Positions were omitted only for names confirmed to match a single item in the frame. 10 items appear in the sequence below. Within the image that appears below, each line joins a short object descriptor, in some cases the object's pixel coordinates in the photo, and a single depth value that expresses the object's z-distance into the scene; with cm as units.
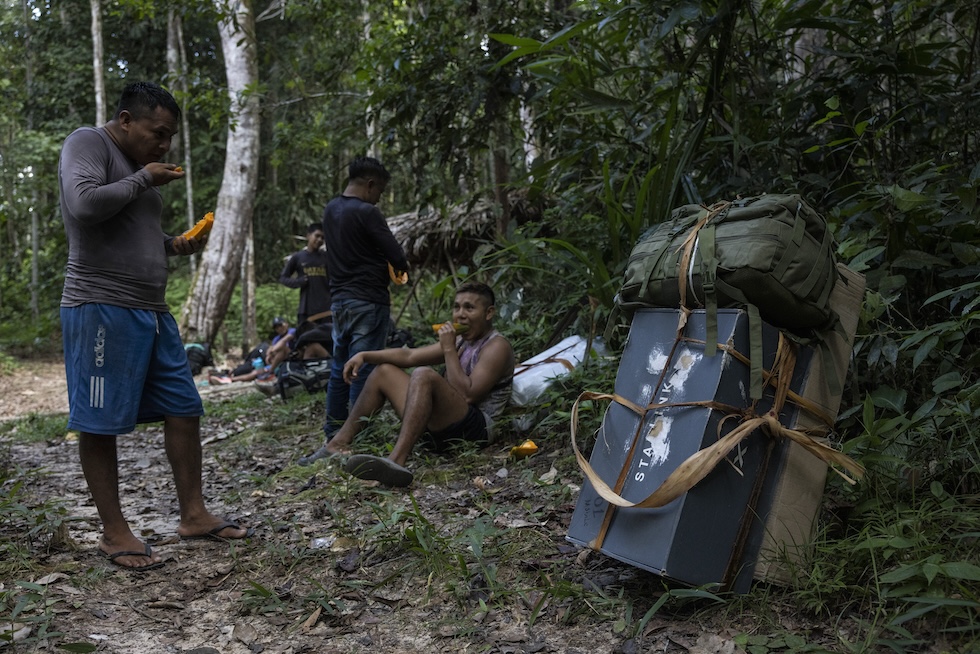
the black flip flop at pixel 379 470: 375
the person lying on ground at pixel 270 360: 936
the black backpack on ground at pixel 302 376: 702
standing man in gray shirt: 292
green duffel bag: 228
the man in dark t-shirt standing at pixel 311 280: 834
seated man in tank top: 431
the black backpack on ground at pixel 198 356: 1002
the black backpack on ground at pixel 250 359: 999
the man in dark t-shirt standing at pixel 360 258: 496
